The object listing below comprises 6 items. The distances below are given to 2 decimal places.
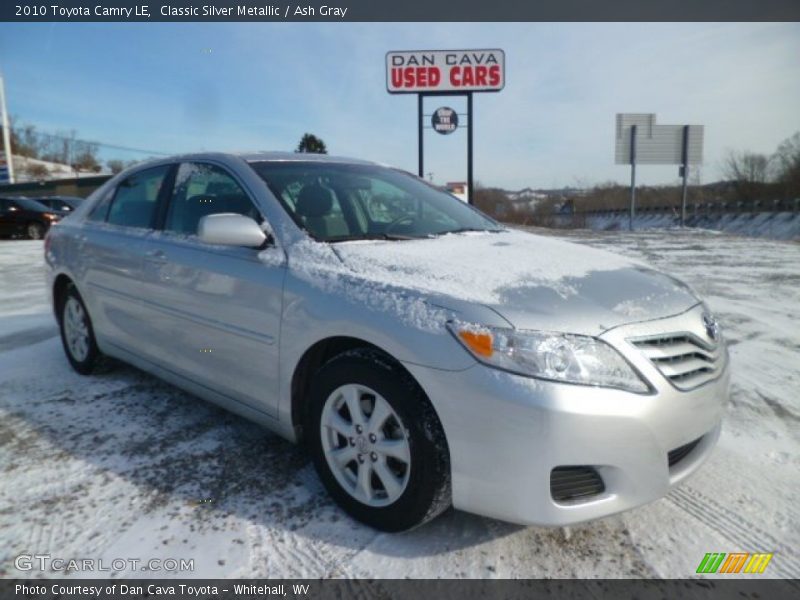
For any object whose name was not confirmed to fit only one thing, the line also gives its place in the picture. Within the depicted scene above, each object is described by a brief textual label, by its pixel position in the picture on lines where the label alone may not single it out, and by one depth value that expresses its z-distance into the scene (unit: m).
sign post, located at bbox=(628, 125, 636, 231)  24.57
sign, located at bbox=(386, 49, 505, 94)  16.62
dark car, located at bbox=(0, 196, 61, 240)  16.95
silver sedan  1.72
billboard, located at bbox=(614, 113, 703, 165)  24.78
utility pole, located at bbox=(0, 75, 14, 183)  35.50
